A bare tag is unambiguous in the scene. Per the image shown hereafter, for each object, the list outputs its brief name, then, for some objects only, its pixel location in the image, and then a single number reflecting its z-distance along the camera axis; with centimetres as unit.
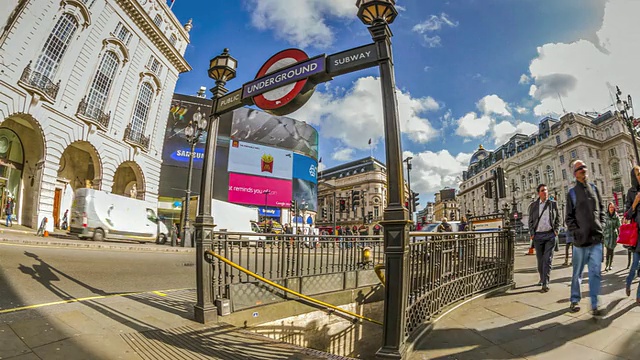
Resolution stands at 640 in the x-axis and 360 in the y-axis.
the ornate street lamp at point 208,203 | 401
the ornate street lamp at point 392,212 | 262
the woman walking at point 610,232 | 687
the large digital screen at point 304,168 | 4593
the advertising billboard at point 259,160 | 3969
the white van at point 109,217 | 1425
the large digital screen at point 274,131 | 4075
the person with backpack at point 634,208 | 395
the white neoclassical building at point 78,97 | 1463
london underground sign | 322
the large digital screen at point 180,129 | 3434
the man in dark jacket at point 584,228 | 366
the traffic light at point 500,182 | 1276
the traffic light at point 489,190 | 1460
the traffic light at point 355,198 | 2373
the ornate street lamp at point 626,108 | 1455
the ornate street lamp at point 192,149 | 1559
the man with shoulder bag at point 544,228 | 489
